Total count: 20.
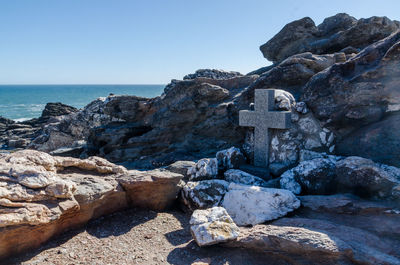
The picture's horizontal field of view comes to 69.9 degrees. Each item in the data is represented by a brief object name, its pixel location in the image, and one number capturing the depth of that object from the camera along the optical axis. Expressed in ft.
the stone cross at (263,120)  21.12
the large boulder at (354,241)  10.41
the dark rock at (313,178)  16.81
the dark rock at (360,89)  17.69
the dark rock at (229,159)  22.05
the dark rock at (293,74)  25.77
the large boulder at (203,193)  17.03
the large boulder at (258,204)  14.49
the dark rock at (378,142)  16.85
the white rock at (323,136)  20.23
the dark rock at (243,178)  19.15
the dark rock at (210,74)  44.27
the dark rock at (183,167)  21.40
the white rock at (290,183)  17.35
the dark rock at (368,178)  14.33
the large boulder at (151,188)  16.56
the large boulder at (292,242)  10.71
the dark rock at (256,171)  20.75
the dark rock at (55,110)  97.10
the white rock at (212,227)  12.17
